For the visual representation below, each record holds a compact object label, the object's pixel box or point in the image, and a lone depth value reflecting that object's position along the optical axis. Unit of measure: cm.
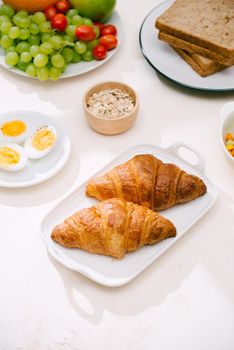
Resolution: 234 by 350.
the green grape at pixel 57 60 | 152
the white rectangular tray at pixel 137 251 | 111
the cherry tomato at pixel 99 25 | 170
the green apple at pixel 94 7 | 168
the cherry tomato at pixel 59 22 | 160
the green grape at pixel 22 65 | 159
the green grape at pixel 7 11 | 164
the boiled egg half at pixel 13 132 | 140
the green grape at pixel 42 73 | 154
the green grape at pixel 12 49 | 159
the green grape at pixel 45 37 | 158
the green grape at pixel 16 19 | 158
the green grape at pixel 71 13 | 167
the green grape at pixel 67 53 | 158
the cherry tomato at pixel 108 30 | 169
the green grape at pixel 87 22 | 164
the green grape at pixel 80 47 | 158
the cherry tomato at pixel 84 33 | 157
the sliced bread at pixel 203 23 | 155
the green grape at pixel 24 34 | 156
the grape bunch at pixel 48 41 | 154
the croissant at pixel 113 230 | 112
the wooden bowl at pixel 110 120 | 141
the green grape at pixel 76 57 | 161
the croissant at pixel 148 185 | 121
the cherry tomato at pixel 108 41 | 165
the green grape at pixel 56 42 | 153
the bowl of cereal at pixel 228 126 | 134
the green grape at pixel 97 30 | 164
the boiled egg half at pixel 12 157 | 131
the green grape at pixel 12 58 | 157
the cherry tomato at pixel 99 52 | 163
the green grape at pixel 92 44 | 163
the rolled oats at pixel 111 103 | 144
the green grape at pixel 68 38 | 159
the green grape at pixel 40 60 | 151
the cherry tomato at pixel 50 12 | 165
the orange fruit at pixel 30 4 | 165
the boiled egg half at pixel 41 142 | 136
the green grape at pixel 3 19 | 160
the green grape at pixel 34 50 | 153
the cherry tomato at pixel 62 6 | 168
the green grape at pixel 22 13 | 160
